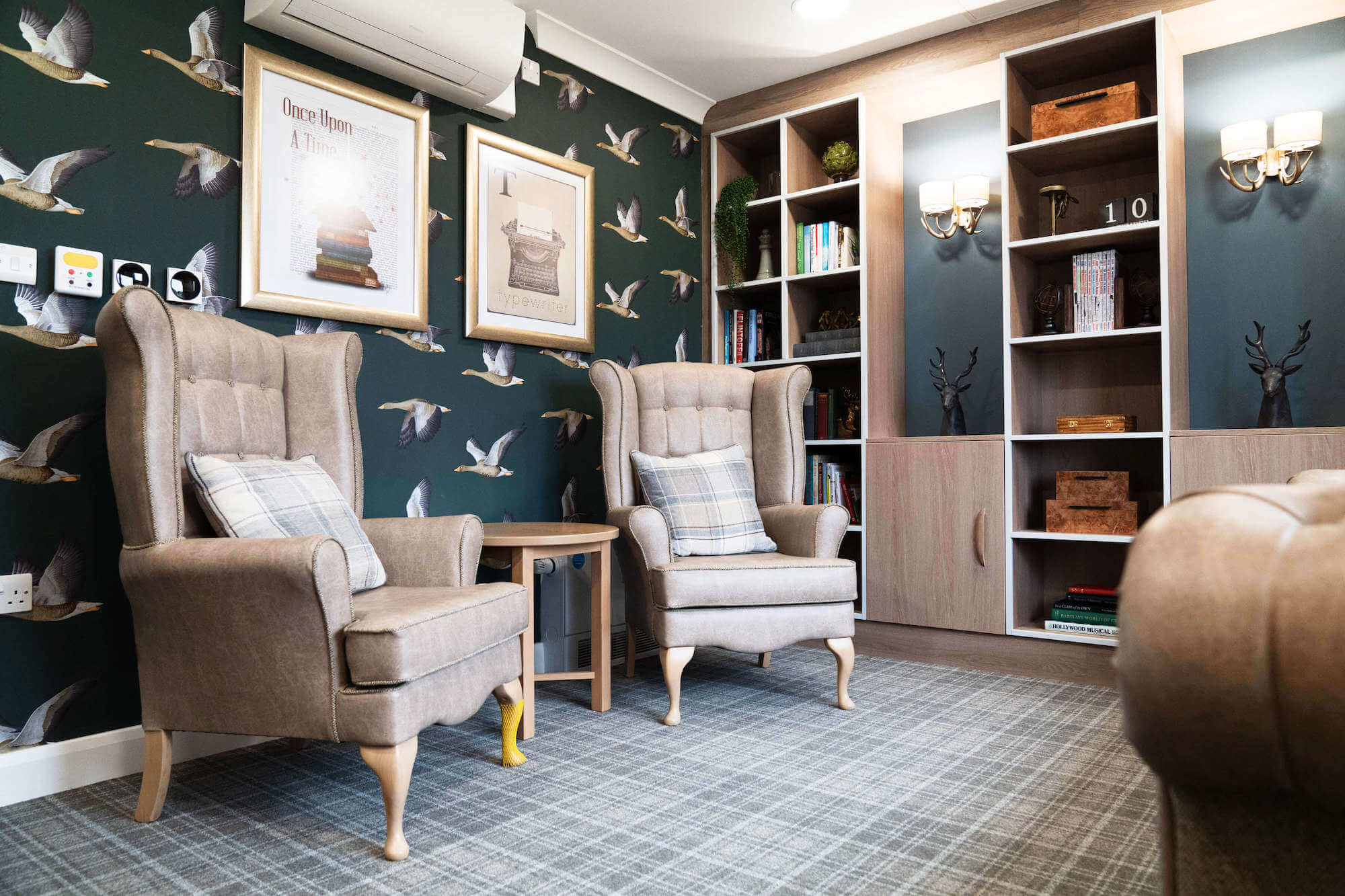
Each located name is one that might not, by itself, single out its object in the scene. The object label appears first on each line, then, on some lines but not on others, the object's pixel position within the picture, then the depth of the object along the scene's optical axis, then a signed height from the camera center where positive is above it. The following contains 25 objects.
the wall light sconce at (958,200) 3.56 +1.10
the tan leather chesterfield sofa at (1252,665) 0.53 -0.13
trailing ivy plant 4.13 +1.17
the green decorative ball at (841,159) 3.91 +1.38
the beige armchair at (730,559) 2.70 -0.23
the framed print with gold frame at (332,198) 2.60 +0.87
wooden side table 2.52 -0.27
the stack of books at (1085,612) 3.15 -0.54
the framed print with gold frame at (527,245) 3.25 +0.88
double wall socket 2.09 -0.30
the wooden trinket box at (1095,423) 3.17 +0.15
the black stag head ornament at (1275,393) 2.89 +0.23
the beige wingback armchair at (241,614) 1.75 -0.31
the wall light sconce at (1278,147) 2.87 +1.08
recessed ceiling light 3.31 +1.76
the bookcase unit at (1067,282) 3.13 +0.61
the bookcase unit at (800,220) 3.88 +1.17
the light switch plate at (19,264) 2.09 +0.50
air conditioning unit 2.61 +1.37
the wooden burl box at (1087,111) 3.21 +1.34
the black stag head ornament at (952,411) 3.62 +0.23
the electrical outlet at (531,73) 3.44 +1.57
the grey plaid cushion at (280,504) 1.98 -0.08
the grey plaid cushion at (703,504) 3.05 -0.14
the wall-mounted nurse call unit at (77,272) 2.18 +0.50
